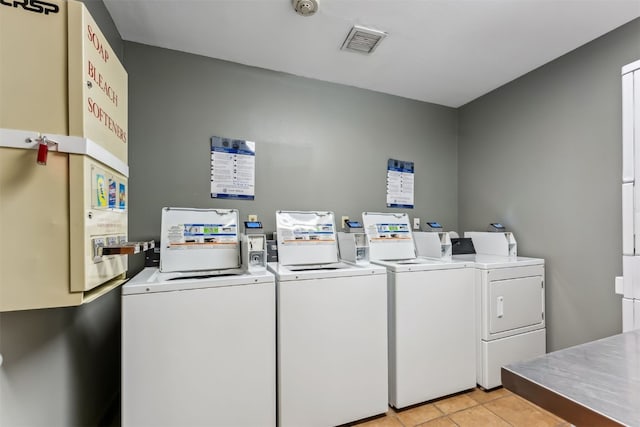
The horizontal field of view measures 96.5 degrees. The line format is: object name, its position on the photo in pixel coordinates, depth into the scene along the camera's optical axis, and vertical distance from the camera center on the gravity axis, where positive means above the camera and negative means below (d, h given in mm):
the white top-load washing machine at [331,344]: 1675 -808
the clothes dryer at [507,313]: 2160 -783
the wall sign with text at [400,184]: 2930 +312
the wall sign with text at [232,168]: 2312 +378
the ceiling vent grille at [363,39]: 1982 +1267
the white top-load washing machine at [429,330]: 1970 -841
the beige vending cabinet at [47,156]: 826 +180
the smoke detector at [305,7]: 1711 +1267
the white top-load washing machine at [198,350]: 1393 -707
